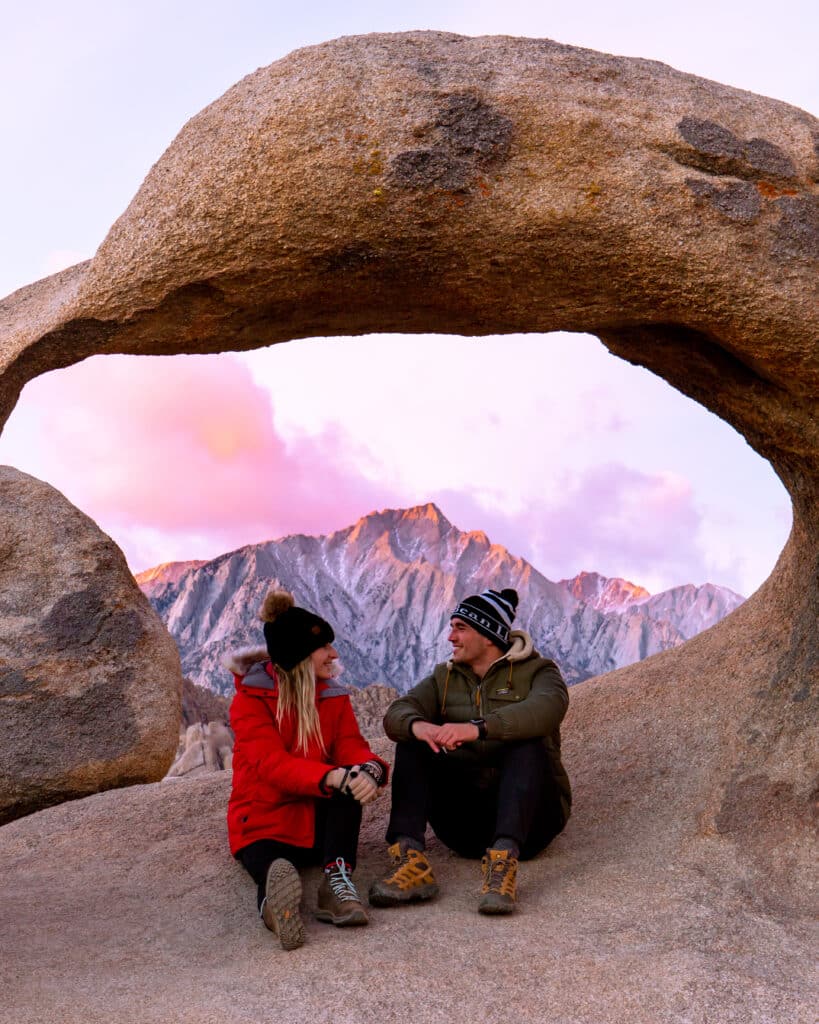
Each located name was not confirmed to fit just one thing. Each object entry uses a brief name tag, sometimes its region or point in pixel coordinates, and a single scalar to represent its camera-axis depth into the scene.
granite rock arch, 4.85
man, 5.04
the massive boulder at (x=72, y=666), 5.54
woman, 5.00
